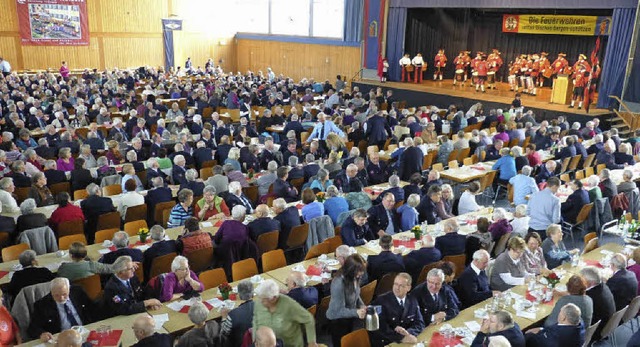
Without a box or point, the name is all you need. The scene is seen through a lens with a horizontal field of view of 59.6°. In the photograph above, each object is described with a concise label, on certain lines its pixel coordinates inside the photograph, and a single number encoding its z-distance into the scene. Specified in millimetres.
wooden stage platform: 19500
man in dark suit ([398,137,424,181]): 11773
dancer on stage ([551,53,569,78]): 22702
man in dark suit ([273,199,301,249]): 8312
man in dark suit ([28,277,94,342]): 5449
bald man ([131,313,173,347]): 4691
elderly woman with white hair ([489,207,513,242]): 8086
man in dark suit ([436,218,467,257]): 7371
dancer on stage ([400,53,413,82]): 25656
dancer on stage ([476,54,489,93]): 24109
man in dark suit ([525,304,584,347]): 5066
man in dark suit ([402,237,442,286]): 7020
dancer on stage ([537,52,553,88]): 23750
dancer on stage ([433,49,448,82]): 26188
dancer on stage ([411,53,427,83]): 25672
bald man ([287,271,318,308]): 5828
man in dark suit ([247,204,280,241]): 7980
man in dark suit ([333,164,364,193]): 10062
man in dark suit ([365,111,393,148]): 14516
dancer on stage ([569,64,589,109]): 19359
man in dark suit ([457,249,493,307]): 6348
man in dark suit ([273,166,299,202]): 9773
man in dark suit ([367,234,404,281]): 6730
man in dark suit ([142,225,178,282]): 7090
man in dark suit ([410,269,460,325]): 5789
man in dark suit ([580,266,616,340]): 6035
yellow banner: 22672
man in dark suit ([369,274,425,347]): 5477
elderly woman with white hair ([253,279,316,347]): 5059
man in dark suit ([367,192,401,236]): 8500
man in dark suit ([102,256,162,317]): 5711
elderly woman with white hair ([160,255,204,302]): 5973
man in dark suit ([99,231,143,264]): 6797
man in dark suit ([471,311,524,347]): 4926
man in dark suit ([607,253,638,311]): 6297
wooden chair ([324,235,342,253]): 7672
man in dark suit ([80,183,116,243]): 8664
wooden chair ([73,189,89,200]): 9445
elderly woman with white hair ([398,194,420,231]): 8570
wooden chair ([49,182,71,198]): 9969
